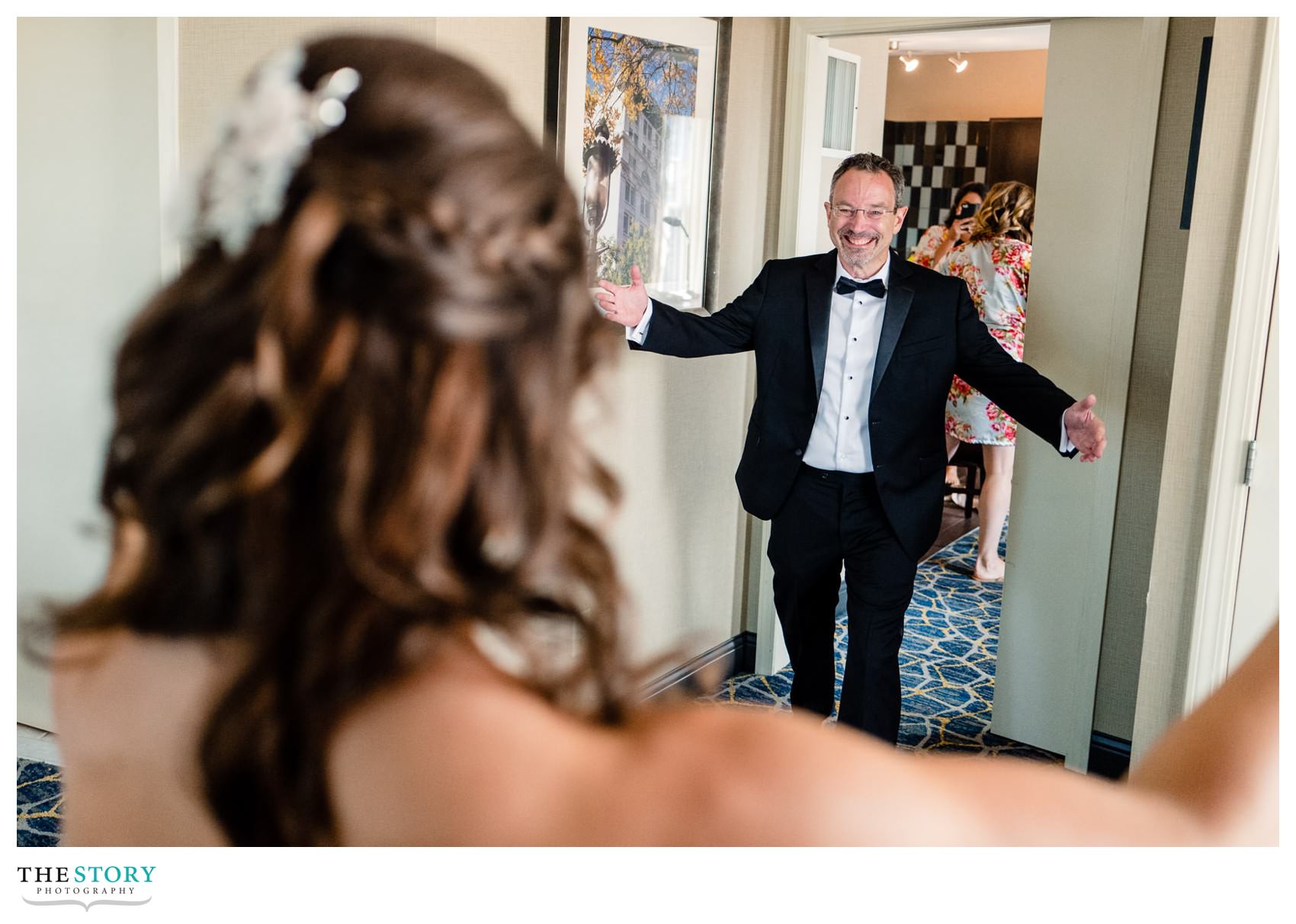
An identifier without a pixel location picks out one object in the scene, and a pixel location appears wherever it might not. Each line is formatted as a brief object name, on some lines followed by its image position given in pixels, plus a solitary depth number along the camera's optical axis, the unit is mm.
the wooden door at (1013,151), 8094
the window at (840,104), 3523
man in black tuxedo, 2818
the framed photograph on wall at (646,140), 2670
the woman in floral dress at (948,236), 5152
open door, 2760
